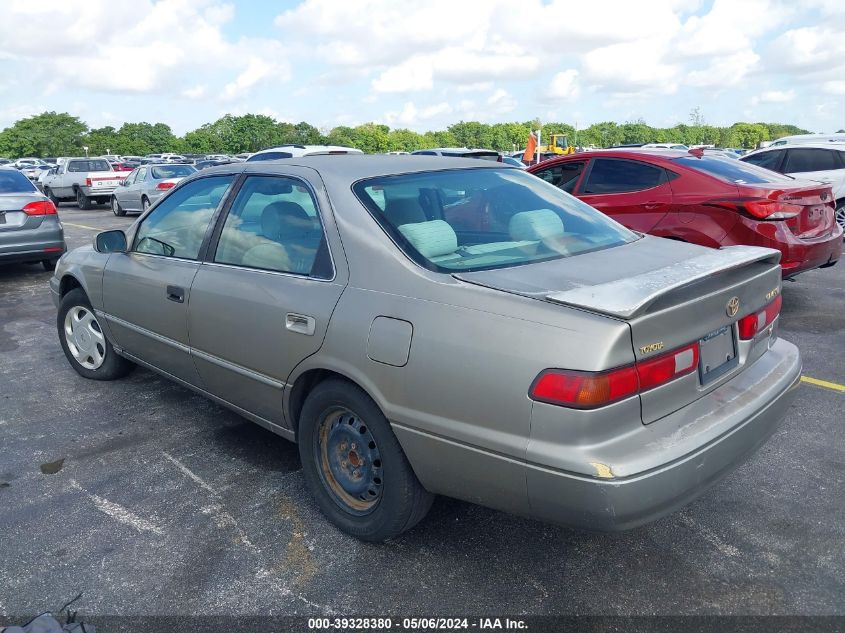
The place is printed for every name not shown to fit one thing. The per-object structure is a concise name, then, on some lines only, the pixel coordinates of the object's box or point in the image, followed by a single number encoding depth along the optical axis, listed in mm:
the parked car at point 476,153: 13118
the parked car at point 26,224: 8406
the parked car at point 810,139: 12328
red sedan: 5781
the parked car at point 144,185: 16906
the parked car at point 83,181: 20469
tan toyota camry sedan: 2152
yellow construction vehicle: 31181
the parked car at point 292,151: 13219
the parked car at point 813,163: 10602
